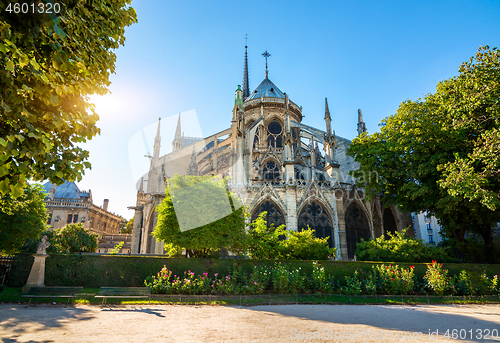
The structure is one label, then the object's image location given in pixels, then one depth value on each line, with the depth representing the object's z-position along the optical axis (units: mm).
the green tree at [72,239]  18727
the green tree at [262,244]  16125
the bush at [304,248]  15945
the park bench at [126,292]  10062
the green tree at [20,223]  13531
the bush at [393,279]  13000
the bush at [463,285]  13585
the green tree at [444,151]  13648
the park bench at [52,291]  10064
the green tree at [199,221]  14539
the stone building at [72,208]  39500
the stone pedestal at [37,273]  11859
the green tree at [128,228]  53906
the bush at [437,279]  13125
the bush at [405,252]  15891
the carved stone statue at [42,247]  12320
